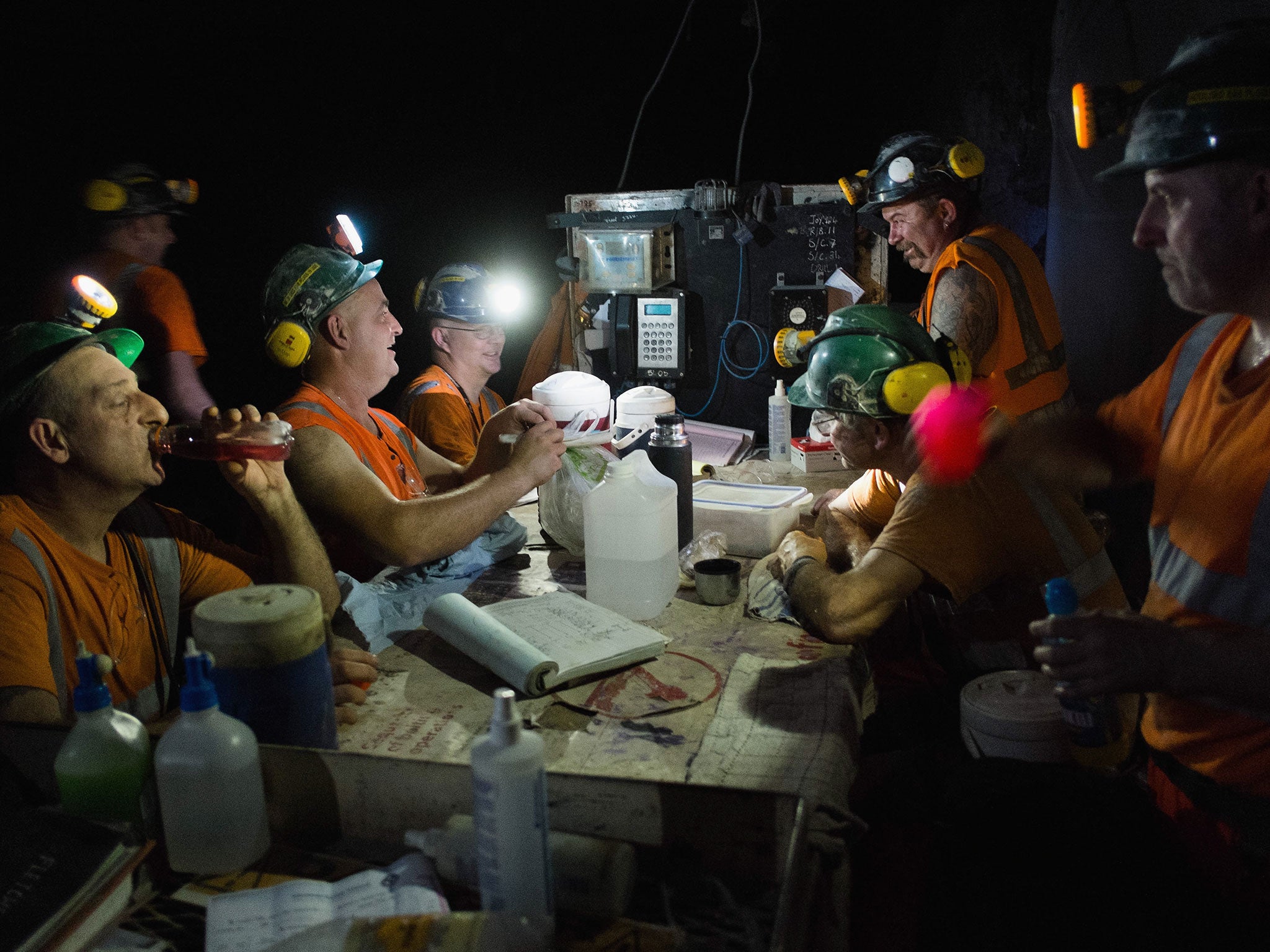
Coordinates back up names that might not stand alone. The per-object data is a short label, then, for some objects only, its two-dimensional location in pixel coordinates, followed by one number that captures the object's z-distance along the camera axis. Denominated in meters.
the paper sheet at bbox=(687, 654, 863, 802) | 1.62
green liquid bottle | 1.27
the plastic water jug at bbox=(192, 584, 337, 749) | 1.38
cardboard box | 4.12
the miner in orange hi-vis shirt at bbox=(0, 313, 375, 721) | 1.90
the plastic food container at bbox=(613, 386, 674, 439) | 4.26
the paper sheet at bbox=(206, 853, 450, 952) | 1.14
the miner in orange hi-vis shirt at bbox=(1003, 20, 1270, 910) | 1.52
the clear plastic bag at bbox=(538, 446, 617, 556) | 2.82
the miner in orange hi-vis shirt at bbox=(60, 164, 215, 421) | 3.96
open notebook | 1.92
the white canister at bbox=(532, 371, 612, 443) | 3.29
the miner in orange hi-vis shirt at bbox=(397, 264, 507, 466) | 4.15
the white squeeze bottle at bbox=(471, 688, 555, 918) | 1.04
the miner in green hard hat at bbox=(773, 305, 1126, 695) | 2.17
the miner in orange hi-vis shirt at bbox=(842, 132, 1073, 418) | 3.72
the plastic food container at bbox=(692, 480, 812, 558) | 2.84
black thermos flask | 2.74
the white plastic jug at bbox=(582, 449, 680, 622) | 2.34
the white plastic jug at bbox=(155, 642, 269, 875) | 1.23
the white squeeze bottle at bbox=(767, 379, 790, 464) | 4.38
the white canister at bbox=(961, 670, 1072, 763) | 1.98
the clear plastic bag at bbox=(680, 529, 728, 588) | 2.64
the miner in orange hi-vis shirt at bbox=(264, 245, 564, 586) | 2.62
